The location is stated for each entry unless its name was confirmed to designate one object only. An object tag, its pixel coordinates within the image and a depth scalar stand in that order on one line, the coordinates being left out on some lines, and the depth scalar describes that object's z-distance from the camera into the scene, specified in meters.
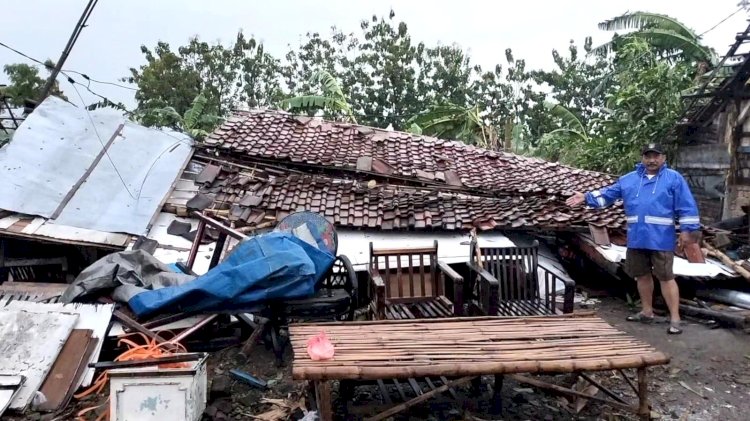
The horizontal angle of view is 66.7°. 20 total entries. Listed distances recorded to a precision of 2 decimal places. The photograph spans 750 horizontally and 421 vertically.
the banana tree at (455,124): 15.62
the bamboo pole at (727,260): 7.00
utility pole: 7.52
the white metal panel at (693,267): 6.97
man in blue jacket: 5.37
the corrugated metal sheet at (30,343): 4.19
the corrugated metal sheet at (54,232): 6.66
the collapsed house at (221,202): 6.96
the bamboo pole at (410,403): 3.34
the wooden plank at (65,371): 4.14
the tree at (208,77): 24.12
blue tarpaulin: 4.98
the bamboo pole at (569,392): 3.53
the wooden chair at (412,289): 4.66
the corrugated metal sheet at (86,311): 4.73
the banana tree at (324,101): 15.73
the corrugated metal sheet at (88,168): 7.25
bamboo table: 3.14
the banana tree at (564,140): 15.83
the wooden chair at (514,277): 5.11
